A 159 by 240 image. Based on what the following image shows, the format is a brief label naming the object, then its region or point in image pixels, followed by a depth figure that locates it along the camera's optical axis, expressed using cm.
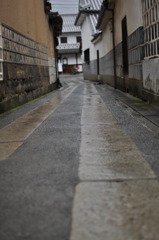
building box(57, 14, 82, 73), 5178
